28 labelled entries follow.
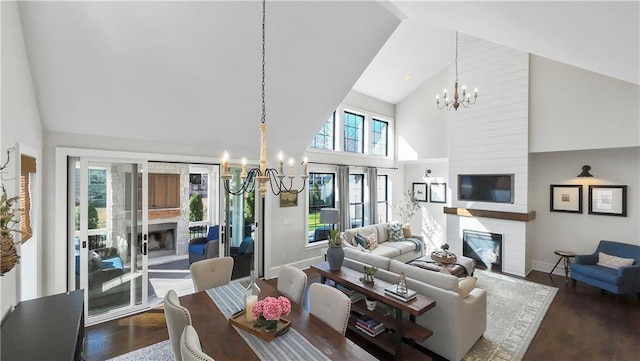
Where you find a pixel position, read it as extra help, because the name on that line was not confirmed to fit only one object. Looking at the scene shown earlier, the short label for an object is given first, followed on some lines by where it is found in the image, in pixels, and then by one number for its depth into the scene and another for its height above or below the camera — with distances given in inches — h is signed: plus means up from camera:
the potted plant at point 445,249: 193.0 -51.3
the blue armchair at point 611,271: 162.8 -59.9
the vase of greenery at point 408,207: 299.3 -32.7
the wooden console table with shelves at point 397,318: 103.0 -60.5
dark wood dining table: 67.1 -44.4
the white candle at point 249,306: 80.4 -38.9
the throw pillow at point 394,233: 249.0 -51.3
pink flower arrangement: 73.3 -36.5
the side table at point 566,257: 204.6 -61.6
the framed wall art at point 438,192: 288.7 -15.2
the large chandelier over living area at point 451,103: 239.0 +71.1
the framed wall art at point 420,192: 303.6 -15.6
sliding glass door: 136.3 -31.1
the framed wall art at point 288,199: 212.4 -17.5
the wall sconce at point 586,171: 205.6 +6.1
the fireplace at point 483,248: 230.1 -61.6
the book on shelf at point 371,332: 112.5 -65.0
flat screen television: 226.1 -7.9
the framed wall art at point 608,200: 194.4 -15.8
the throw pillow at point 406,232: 259.0 -51.8
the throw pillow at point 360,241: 215.8 -51.0
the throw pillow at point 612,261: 176.7 -55.3
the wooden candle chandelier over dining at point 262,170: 74.7 +2.2
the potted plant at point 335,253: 141.7 -39.8
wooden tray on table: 73.7 -43.2
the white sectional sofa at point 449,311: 108.4 -55.7
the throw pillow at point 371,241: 221.9 -52.9
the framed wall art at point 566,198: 212.8 -15.4
